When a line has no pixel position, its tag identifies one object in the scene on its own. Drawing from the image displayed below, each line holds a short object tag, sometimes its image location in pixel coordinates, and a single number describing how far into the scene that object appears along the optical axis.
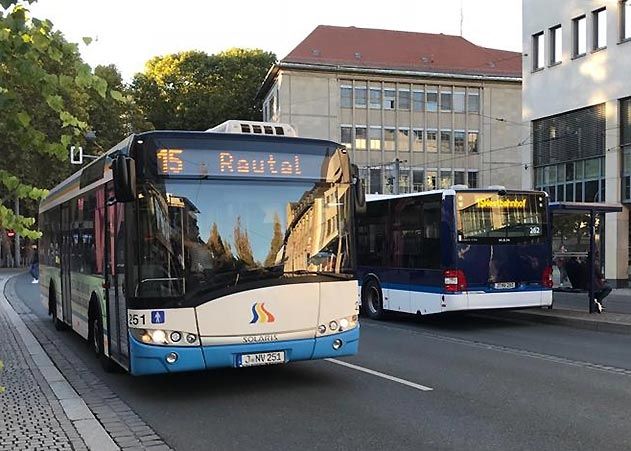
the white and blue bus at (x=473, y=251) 13.85
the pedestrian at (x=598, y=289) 15.49
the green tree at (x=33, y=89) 3.76
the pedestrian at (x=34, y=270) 35.80
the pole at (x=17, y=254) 63.25
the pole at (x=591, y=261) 15.09
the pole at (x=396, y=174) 39.75
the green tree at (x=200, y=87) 61.53
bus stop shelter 15.06
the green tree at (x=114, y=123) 52.88
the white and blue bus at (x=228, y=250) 7.46
